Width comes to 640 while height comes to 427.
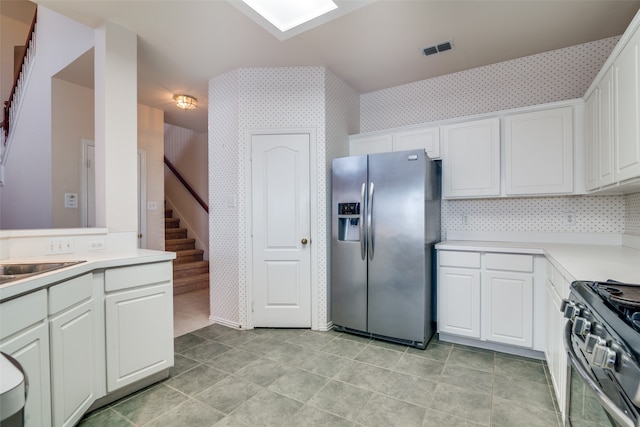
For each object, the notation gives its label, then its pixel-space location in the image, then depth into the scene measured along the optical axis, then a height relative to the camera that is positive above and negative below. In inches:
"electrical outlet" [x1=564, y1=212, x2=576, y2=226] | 105.2 -2.6
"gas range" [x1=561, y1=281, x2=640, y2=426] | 28.7 -15.1
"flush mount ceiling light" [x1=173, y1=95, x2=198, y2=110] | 147.0 +55.5
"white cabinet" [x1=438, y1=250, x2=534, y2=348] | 94.3 -28.4
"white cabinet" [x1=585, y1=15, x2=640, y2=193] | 61.7 +21.8
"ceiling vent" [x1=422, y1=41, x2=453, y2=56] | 107.3 +60.2
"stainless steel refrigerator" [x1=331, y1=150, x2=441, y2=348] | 103.5 -12.0
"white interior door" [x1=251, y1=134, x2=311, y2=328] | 122.8 -7.7
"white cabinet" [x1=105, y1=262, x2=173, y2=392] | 71.1 -27.6
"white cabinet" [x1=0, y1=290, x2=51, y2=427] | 44.7 -20.8
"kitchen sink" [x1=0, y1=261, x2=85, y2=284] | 64.8 -11.9
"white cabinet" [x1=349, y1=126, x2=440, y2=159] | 120.2 +30.3
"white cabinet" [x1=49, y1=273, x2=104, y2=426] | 55.6 -27.7
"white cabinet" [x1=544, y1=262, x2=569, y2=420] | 62.7 -29.5
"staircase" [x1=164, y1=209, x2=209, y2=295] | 185.5 -33.8
